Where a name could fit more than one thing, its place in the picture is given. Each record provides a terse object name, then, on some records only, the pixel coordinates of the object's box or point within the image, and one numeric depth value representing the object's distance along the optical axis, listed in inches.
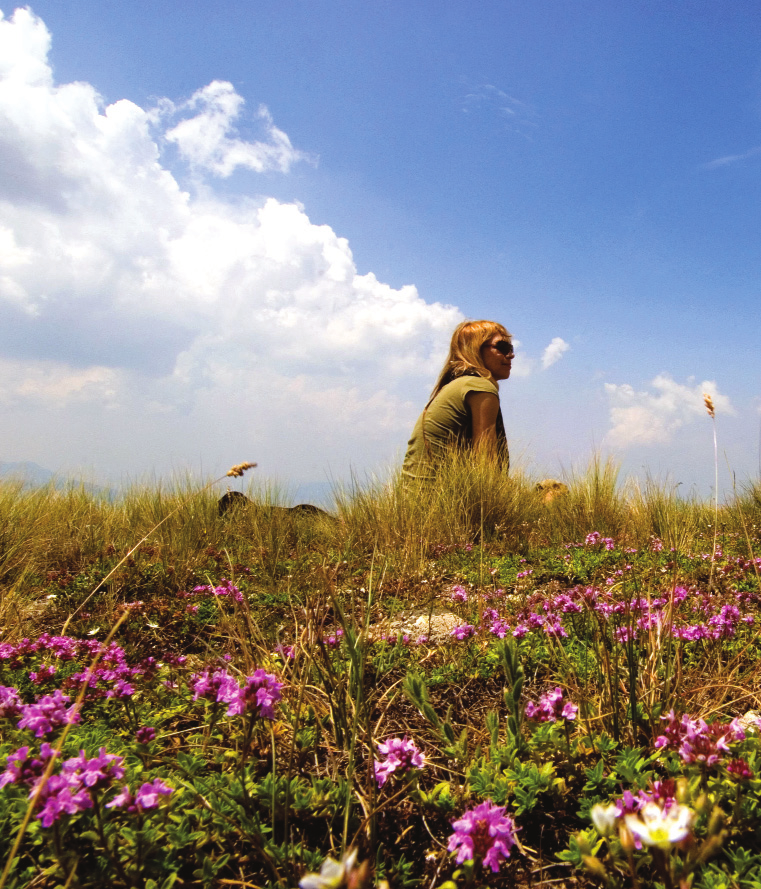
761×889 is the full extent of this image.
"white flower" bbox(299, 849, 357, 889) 13.1
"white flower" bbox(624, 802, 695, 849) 15.5
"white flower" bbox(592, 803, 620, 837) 14.5
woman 103.4
